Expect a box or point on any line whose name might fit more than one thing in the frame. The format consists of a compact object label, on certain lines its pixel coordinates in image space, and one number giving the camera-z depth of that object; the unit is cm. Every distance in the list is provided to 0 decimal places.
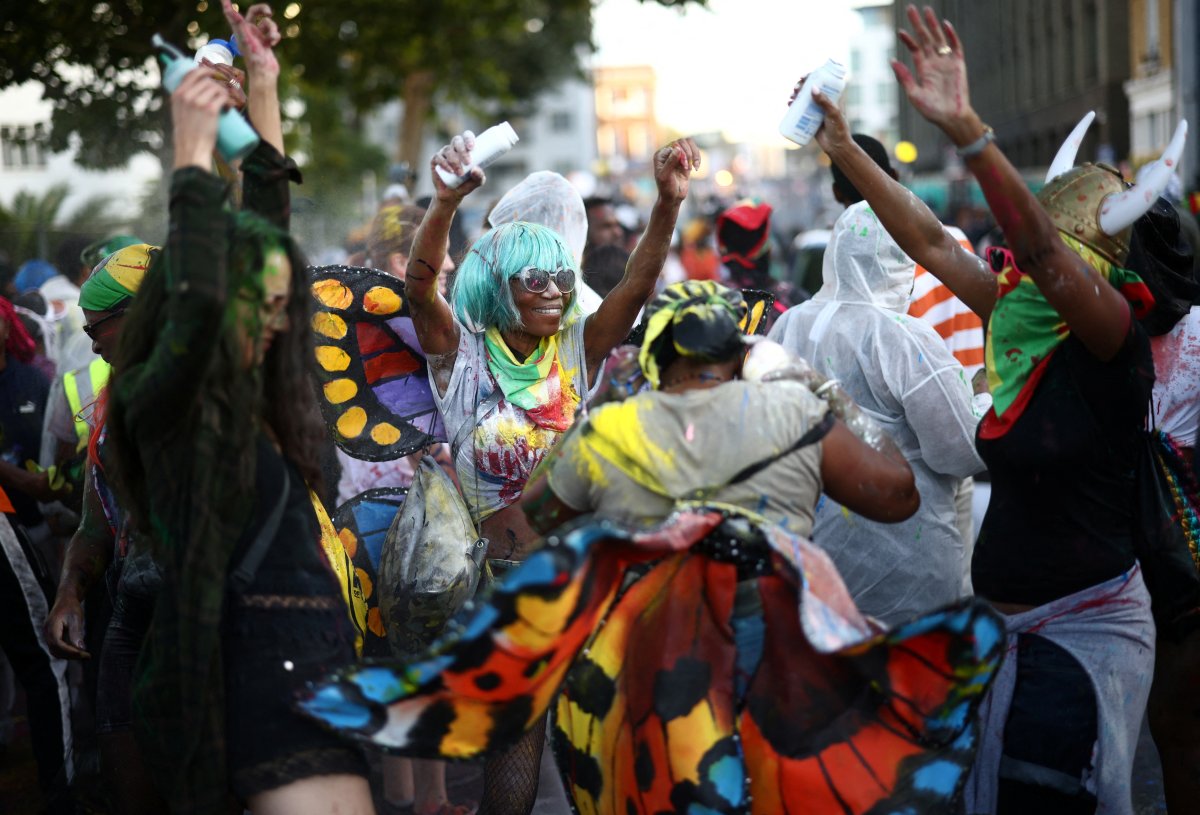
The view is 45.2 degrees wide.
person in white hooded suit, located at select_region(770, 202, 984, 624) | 461
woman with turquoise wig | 463
